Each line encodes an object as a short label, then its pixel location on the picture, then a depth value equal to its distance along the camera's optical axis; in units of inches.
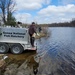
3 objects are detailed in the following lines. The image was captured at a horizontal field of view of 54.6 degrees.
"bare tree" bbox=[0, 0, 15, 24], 645.8
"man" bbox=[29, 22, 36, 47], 197.4
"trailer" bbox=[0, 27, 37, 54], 193.6
